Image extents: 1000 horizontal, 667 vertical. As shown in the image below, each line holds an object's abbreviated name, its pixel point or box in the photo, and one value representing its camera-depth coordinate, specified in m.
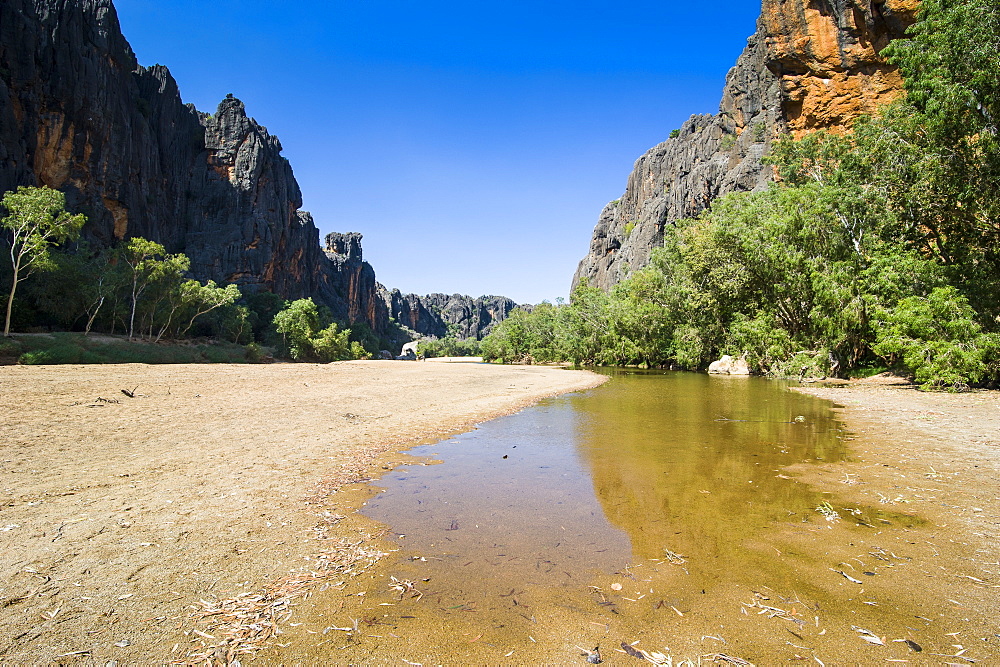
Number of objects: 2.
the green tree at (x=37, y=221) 30.88
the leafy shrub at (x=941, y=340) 16.69
